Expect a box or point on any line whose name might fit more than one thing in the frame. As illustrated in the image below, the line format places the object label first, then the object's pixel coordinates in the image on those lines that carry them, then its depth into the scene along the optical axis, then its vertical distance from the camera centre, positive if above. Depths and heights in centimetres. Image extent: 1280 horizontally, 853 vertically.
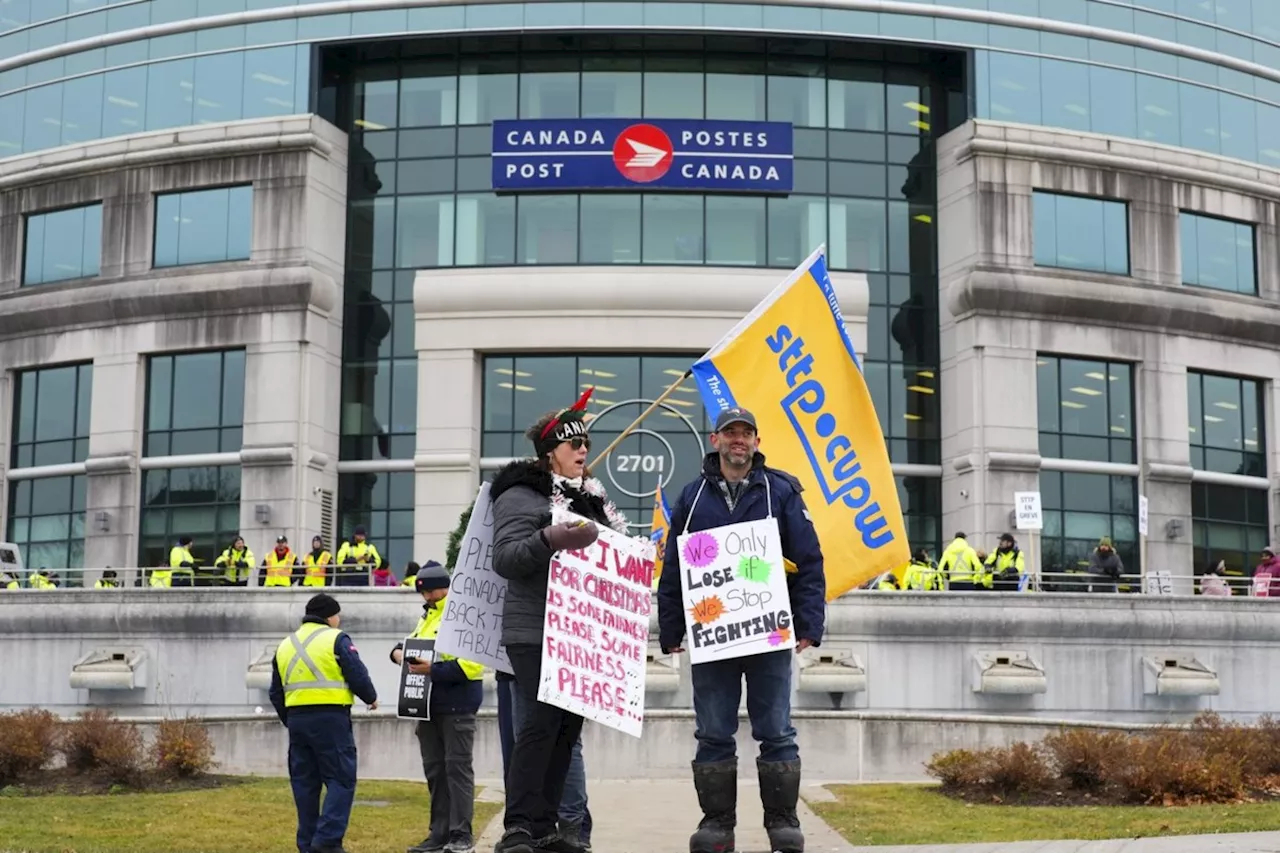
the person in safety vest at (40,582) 3642 +153
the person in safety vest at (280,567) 3466 +173
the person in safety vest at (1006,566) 3306 +181
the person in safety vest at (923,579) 3400 +161
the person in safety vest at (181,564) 3494 +186
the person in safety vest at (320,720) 1161 -40
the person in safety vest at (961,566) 3359 +183
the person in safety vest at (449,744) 1232 -58
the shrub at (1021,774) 1609 -97
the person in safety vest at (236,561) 3475 +186
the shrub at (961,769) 1661 -98
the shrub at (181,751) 1889 -98
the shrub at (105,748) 1828 -94
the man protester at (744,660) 959 +5
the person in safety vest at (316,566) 3420 +173
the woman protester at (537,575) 912 +43
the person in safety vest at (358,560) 3441 +190
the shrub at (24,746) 1819 -91
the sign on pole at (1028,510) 3434 +296
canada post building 4306 +987
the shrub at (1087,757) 1571 -80
